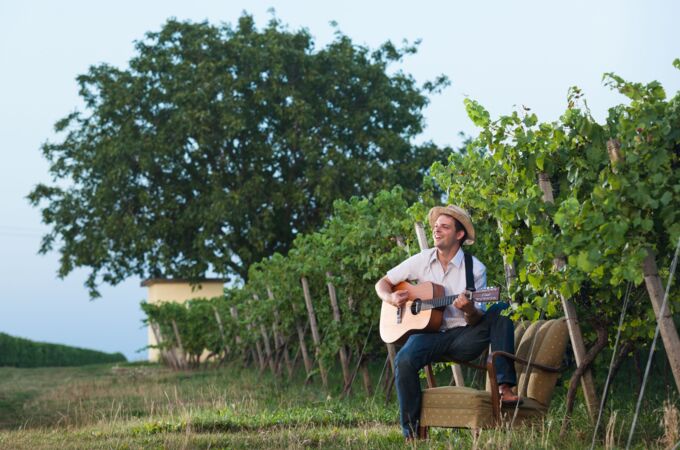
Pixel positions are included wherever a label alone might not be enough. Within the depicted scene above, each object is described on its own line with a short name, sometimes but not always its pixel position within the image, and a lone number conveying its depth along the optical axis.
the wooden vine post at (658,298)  5.59
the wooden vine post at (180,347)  26.02
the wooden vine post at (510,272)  7.69
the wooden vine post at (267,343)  18.14
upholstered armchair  6.38
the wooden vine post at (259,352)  18.77
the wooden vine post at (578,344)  6.65
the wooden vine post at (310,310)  14.39
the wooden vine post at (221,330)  23.03
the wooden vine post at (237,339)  21.06
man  6.62
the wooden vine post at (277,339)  16.60
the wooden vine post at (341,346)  12.53
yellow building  34.06
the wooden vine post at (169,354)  26.97
